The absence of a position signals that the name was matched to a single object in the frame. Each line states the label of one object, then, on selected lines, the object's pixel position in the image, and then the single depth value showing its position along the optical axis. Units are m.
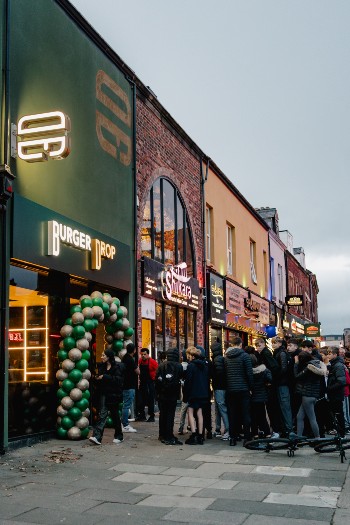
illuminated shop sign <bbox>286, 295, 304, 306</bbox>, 36.44
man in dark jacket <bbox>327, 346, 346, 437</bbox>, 11.83
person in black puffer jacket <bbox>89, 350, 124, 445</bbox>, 11.29
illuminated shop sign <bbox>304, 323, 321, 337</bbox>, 42.00
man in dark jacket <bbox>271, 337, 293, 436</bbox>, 12.07
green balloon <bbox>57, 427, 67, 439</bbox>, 11.77
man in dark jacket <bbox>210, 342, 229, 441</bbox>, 12.72
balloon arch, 11.70
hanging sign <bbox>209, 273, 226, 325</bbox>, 21.89
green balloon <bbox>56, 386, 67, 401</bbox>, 11.75
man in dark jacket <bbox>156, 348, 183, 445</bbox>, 12.01
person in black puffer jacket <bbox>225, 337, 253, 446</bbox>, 11.82
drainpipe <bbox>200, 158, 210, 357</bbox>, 21.45
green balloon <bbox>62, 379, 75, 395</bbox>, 11.69
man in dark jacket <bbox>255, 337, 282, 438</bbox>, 12.24
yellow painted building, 23.33
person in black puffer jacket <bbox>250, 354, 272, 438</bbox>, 12.01
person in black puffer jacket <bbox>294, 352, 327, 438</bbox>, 11.64
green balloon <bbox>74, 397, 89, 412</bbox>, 11.75
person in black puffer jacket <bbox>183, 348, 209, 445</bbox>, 12.18
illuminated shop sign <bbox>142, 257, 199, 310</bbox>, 16.67
